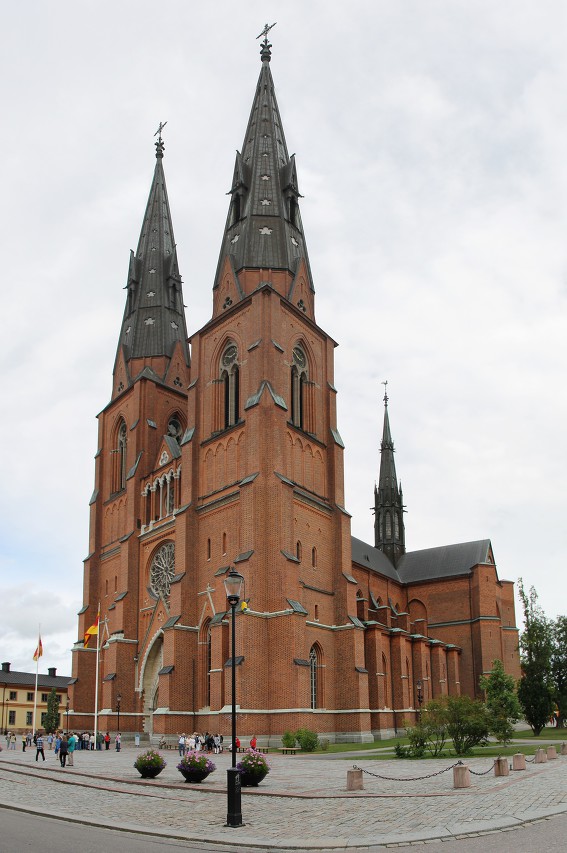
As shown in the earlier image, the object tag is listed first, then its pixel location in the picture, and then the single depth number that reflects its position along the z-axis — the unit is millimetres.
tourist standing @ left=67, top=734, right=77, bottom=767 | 31922
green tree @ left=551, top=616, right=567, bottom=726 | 55469
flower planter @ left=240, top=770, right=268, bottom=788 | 22453
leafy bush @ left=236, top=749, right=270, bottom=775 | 22453
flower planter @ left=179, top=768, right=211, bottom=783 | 24141
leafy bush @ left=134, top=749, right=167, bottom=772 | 25141
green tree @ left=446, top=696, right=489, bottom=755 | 30770
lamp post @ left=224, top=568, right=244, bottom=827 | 15859
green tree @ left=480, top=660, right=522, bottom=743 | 51719
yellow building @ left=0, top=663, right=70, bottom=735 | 96250
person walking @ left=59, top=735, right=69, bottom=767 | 31919
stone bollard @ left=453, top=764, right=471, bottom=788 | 20531
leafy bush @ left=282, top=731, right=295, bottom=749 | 39281
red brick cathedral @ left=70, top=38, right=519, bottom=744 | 44156
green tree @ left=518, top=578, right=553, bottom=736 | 49281
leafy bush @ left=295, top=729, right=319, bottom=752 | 39031
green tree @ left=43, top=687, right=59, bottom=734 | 85625
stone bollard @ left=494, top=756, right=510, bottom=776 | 23125
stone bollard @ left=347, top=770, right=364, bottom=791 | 20984
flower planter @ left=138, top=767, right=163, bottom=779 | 25302
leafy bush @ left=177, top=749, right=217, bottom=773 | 24078
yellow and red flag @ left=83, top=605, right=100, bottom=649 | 50719
